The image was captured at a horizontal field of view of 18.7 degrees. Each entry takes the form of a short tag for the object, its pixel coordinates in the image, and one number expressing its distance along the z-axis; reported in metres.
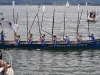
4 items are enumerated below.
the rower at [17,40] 37.87
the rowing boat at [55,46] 37.97
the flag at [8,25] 26.46
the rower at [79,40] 38.19
